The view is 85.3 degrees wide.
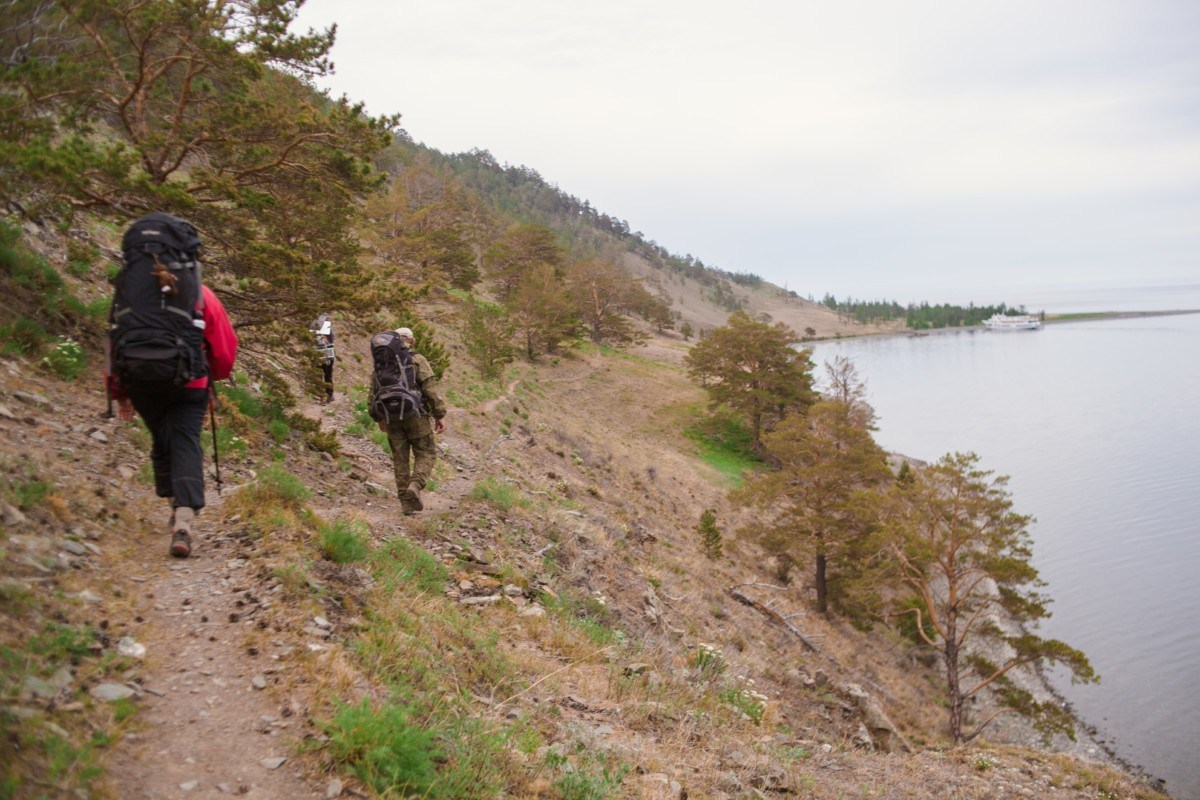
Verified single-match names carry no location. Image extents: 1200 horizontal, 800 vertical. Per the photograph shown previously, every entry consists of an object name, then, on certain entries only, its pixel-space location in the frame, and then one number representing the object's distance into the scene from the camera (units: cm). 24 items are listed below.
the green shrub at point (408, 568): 597
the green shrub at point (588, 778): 409
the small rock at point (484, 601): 663
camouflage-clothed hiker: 788
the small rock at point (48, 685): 290
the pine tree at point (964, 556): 1889
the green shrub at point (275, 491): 586
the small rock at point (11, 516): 414
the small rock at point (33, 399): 591
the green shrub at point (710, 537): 2227
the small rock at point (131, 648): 363
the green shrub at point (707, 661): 828
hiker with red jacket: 430
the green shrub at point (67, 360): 665
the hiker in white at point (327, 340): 1319
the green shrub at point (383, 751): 337
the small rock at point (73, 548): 429
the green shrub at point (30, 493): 440
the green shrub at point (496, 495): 975
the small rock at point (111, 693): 320
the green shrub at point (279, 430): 854
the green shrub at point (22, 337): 639
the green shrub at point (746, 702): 777
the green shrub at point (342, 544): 562
